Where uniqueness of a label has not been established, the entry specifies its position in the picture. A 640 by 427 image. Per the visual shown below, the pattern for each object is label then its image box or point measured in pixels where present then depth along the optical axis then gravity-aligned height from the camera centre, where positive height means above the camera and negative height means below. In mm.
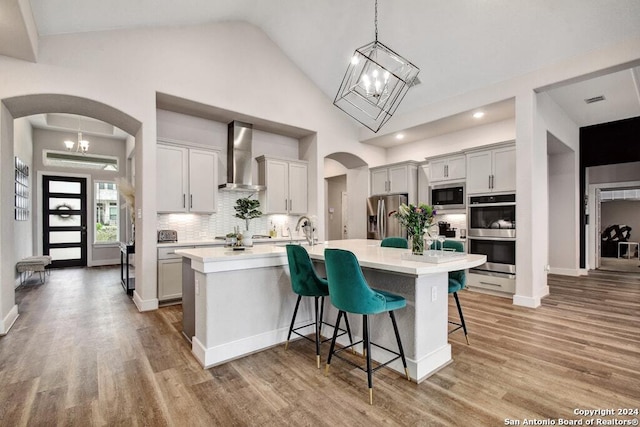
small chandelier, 6918 +1676
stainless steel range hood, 5512 +1023
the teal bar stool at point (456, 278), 2908 -633
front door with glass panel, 7871 -113
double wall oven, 4762 -312
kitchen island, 2354 -765
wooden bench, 5705 -899
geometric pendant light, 2725 +1245
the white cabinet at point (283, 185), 5848 +557
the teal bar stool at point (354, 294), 2096 -554
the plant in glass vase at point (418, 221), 2498 -67
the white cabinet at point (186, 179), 4688 +554
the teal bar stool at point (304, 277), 2637 -541
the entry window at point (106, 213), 8516 +65
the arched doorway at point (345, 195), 7191 +481
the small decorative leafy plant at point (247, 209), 3260 +54
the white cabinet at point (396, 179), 6391 +716
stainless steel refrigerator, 6414 -86
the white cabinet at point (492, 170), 4844 +676
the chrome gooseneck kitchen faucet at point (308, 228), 3326 -153
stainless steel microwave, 5527 +295
